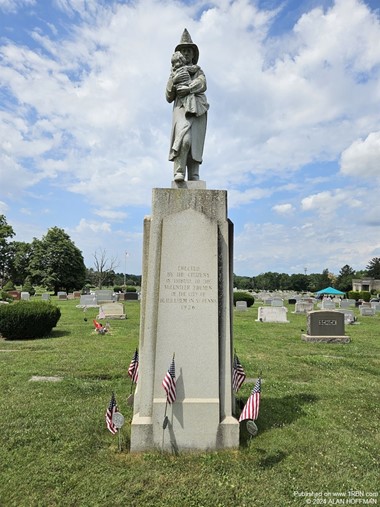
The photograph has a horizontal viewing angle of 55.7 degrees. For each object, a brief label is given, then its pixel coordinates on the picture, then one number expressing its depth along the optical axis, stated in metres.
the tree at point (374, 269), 85.06
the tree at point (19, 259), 61.77
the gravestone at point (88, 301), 26.33
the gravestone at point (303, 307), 26.50
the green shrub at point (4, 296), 27.73
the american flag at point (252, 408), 4.40
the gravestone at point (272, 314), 20.19
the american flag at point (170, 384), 4.23
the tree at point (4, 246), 59.50
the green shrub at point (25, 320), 12.74
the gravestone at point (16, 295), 34.94
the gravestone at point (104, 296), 29.34
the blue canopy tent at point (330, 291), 44.46
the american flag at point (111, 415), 4.29
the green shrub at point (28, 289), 46.25
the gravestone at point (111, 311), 19.64
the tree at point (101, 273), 63.64
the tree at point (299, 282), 109.38
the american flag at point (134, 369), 5.28
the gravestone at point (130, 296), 35.81
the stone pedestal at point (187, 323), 4.36
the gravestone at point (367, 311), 25.91
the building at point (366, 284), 70.35
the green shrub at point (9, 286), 41.41
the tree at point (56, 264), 53.72
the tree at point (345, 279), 82.36
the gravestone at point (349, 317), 20.50
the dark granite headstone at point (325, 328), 13.67
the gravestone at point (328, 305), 27.97
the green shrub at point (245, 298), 31.49
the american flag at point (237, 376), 5.05
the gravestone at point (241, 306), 26.38
